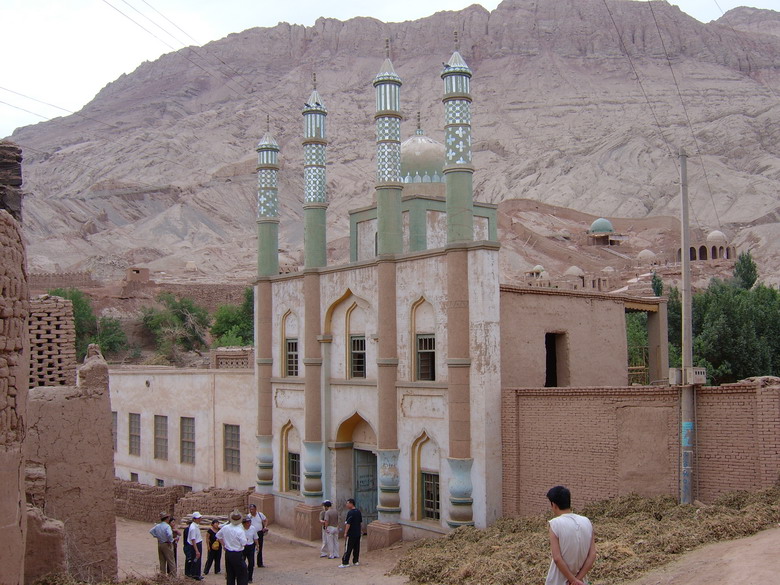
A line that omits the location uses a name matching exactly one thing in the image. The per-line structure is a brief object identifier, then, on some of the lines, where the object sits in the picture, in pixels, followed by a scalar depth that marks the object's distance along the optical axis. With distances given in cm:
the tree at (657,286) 4605
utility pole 1350
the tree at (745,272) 5034
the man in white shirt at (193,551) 1522
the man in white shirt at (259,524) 1664
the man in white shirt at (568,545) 659
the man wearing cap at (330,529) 1780
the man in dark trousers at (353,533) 1680
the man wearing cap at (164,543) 1438
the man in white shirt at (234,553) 1239
